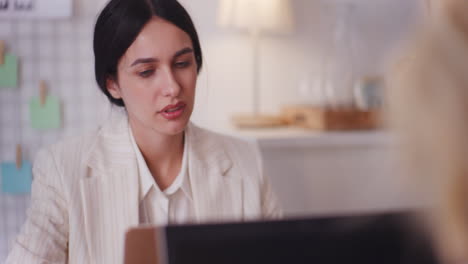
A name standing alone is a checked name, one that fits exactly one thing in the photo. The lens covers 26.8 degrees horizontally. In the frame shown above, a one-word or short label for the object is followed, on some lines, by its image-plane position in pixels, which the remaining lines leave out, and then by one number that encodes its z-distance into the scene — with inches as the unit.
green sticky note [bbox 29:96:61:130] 105.5
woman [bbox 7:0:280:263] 80.3
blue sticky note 105.0
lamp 107.9
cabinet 106.2
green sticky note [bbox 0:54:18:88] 104.9
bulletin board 105.2
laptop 34.1
